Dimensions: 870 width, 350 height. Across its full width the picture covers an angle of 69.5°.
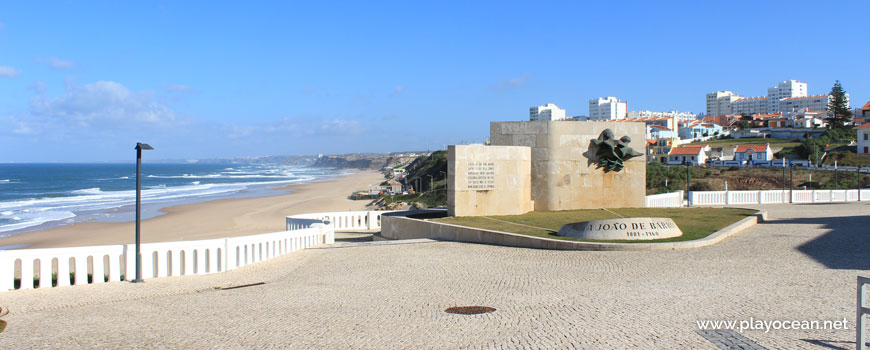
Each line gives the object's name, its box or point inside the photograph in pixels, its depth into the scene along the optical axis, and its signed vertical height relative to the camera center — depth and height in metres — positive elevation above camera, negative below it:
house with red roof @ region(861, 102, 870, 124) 88.56 +8.19
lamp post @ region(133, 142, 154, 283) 10.20 -0.37
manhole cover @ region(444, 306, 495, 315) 7.56 -1.72
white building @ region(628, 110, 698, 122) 175.50 +16.14
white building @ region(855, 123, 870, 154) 68.31 +3.52
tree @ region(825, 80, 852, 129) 98.06 +9.46
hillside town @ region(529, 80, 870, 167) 76.06 +5.69
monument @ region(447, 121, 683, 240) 17.95 +0.00
